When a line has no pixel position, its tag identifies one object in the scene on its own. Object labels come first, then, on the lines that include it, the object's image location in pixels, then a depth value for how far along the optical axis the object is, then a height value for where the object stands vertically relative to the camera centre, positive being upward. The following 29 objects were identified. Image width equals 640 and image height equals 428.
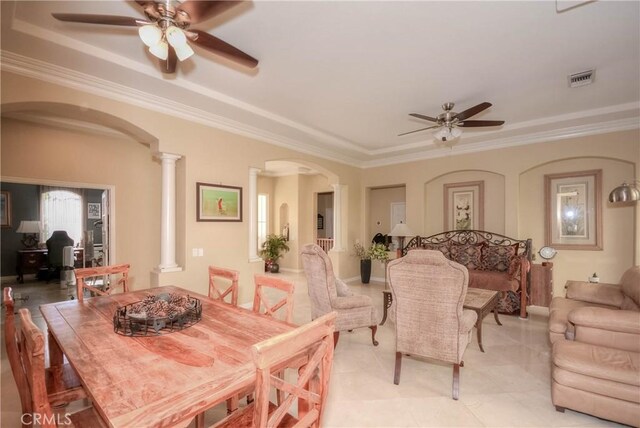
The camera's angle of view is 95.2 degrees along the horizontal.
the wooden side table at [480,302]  3.06 -0.98
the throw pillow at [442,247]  5.58 -0.65
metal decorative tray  1.66 -0.60
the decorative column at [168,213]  3.88 +0.03
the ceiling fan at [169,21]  1.73 +1.24
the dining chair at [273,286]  2.08 -0.60
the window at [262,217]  9.23 -0.07
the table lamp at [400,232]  5.64 -0.35
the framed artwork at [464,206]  5.82 +0.16
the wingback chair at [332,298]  3.23 -0.96
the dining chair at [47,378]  1.48 -0.97
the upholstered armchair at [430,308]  2.36 -0.79
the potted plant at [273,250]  8.45 -1.02
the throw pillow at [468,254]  5.21 -0.74
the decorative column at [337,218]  6.86 -0.09
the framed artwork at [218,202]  4.12 +0.19
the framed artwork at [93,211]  8.10 +0.13
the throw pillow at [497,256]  4.89 -0.74
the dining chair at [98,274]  2.56 -0.55
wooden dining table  1.04 -0.67
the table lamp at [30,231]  6.86 -0.37
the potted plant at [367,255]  6.40 -0.96
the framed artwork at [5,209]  6.78 +0.17
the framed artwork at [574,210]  4.76 +0.05
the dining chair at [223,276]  2.57 -0.60
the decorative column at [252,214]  4.78 +0.01
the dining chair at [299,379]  0.99 -0.65
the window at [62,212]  7.49 +0.10
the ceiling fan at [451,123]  3.74 +1.21
